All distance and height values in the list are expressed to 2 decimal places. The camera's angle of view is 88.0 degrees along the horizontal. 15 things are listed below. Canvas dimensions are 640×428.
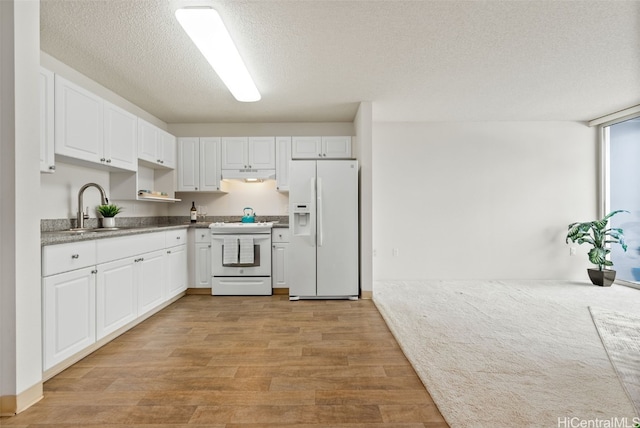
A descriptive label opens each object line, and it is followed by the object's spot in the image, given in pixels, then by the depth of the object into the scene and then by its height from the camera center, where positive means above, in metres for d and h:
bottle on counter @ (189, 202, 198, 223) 4.95 +0.02
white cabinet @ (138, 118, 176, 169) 3.91 +0.88
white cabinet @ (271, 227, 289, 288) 4.49 -0.61
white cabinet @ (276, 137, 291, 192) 4.83 +0.79
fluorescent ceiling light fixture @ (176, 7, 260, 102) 2.25 +1.33
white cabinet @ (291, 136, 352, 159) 4.83 +0.96
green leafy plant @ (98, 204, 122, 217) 3.38 +0.05
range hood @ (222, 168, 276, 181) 4.84 +0.59
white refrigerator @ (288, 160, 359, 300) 4.21 -0.31
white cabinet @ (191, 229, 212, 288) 4.45 -0.64
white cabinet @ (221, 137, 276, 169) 4.84 +0.90
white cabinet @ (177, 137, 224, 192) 4.84 +0.77
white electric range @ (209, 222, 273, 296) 4.37 -0.60
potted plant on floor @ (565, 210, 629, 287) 4.73 -0.41
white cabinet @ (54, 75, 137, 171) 2.65 +0.79
